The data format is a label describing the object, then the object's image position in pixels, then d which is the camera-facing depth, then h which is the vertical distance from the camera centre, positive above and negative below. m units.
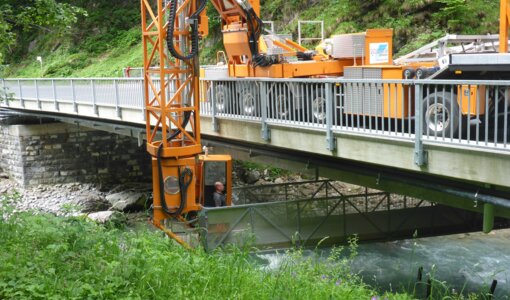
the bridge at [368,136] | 8.52 -1.36
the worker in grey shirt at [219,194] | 14.23 -3.08
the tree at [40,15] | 9.50 +0.82
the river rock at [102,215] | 19.84 -4.92
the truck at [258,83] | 9.79 -0.50
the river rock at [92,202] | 23.30 -5.29
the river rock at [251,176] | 23.80 -4.53
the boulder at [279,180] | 23.29 -4.60
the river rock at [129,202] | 22.88 -5.17
